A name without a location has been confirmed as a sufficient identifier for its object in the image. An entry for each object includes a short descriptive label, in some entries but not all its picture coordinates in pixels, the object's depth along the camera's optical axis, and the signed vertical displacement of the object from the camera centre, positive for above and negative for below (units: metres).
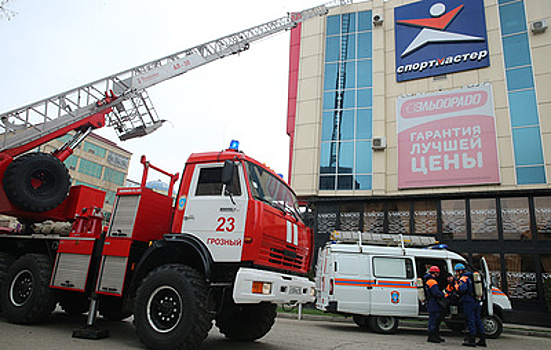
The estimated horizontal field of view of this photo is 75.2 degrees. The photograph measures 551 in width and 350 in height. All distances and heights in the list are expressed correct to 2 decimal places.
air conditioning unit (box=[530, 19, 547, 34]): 17.80 +12.89
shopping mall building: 16.22 +8.06
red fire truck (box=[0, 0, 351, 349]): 5.01 +0.23
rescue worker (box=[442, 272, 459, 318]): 8.64 -0.12
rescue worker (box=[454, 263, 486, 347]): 8.15 -0.43
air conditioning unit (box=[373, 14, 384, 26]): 21.64 +15.31
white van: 10.02 +0.00
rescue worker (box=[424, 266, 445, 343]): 8.56 -0.52
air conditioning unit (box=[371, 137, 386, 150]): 19.33 +7.28
